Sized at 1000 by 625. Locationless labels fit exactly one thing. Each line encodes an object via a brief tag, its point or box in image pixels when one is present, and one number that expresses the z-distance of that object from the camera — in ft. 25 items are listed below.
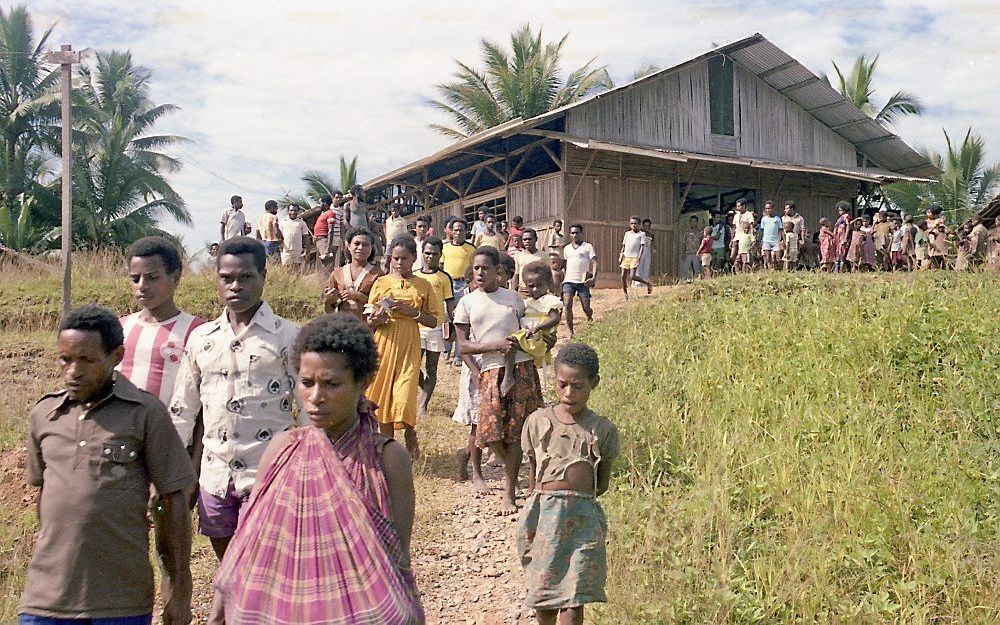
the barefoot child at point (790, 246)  53.52
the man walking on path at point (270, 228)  47.57
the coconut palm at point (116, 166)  81.97
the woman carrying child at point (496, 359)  17.67
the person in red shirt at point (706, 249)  54.95
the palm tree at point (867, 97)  91.09
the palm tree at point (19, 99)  79.71
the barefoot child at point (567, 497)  11.24
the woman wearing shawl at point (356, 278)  20.33
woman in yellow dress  18.76
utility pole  37.60
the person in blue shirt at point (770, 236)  53.06
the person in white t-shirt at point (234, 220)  46.24
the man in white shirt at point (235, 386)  10.52
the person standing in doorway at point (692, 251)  56.65
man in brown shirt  8.25
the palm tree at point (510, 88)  85.35
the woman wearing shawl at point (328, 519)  6.83
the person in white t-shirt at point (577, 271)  38.34
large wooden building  58.13
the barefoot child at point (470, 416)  19.44
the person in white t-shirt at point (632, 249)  47.70
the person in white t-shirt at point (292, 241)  49.26
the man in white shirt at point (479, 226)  46.73
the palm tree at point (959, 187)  86.07
